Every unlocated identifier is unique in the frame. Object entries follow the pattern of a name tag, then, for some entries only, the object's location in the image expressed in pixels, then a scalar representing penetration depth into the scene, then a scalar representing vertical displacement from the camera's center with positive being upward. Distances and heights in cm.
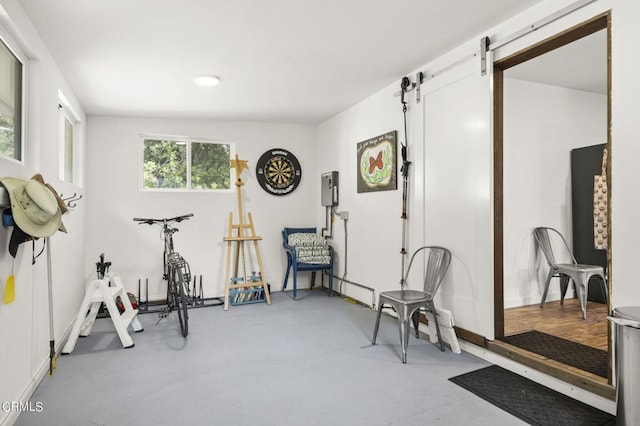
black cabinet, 442 +13
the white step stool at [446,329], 320 -98
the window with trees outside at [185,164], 545 +75
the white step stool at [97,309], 334 -92
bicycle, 374 -70
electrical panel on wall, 549 +40
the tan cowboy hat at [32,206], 208 +5
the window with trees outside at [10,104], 232 +72
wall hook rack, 364 +14
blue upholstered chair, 521 -65
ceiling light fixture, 384 +140
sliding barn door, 302 +26
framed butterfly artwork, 416 +61
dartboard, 584 +69
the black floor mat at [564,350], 257 -102
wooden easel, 506 -59
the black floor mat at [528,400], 216 -116
